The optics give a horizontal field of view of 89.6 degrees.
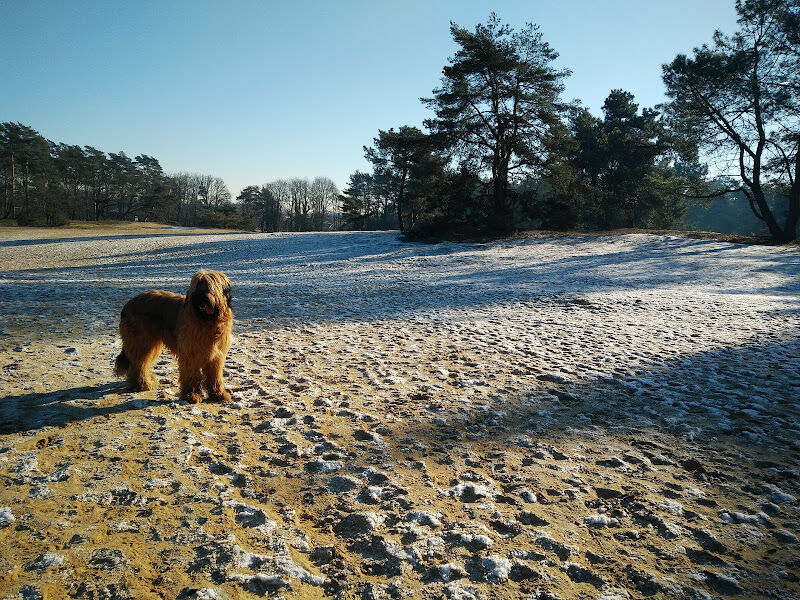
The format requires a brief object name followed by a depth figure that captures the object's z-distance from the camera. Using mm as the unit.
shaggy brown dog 4383
